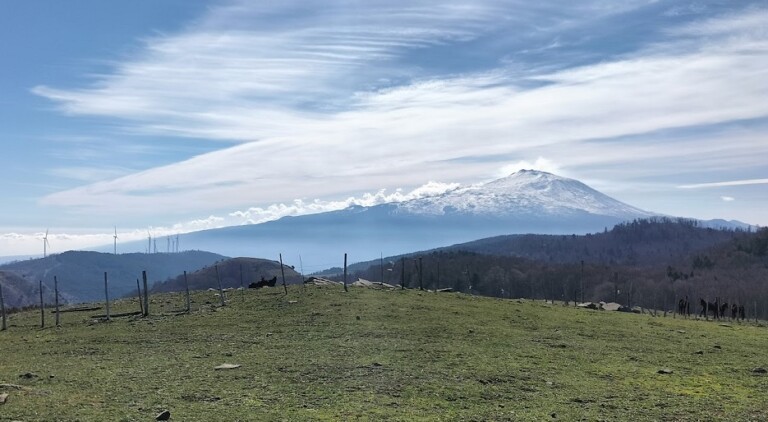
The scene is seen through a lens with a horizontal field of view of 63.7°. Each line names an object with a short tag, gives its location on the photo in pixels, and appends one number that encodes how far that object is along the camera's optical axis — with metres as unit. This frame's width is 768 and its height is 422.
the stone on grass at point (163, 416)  13.31
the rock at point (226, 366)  19.42
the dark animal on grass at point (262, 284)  52.44
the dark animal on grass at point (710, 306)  55.78
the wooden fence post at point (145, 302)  37.24
